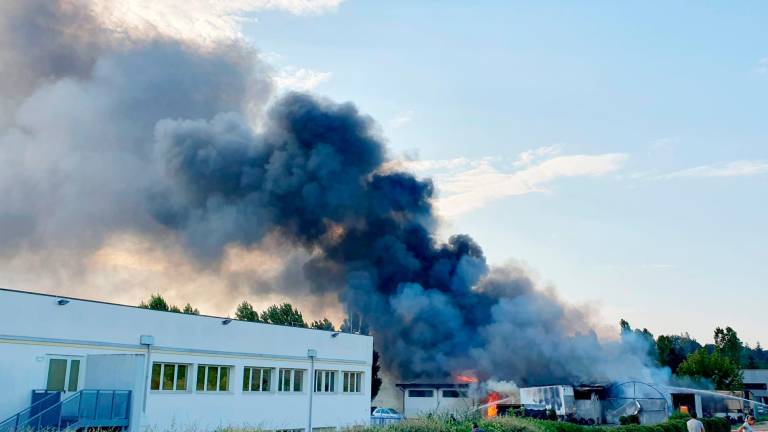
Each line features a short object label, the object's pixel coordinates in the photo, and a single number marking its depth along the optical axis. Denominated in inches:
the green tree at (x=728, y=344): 3660.9
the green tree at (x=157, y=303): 2821.6
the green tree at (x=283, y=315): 3189.0
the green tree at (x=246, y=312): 3085.6
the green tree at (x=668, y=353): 3622.0
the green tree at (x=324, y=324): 3130.2
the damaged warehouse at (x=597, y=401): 1909.4
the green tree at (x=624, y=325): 3827.5
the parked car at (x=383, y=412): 1968.5
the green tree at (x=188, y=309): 2961.4
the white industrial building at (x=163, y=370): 860.0
